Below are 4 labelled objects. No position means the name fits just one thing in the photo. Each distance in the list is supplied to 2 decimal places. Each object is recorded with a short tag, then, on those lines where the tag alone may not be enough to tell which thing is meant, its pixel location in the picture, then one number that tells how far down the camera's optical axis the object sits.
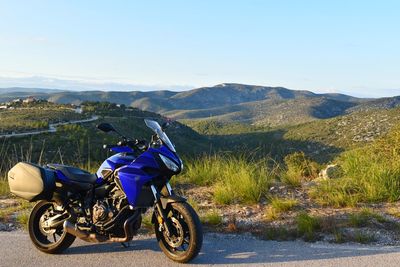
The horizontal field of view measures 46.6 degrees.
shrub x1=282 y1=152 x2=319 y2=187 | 8.50
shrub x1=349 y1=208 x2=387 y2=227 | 6.00
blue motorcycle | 4.93
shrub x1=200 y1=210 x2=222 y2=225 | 6.39
